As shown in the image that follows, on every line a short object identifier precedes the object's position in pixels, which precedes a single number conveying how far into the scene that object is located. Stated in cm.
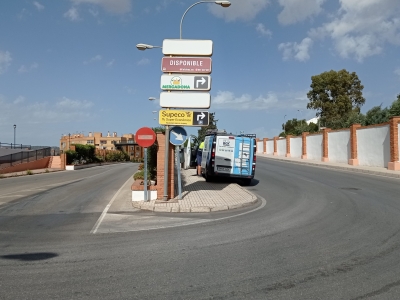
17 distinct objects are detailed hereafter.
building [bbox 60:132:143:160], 12614
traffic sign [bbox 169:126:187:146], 1312
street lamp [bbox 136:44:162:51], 1502
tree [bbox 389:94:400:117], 3259
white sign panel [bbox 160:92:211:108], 1351
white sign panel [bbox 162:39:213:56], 1351
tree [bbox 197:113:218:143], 6726
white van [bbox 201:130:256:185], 1925
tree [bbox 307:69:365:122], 6006
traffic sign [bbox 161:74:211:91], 1353
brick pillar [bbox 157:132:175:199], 1326
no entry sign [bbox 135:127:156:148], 1245
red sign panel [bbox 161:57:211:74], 1352
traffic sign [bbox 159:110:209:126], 1341
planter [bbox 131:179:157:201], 1338
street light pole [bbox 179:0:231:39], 1380
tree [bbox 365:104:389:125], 3545
